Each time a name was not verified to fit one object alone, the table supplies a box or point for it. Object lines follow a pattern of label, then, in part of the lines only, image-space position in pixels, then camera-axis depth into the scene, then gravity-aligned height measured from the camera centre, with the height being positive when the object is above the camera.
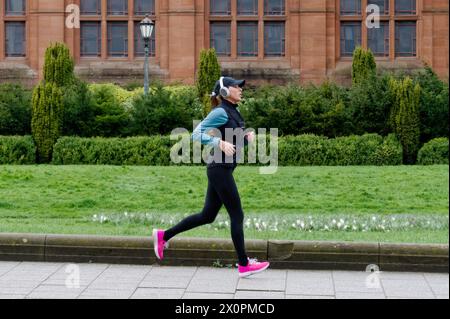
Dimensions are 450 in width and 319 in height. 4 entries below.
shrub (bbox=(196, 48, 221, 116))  28.97 +2.78
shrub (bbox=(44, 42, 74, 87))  28.17 +2.97
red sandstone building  32.44 +4.60
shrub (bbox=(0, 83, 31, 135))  24.53 +1.13
